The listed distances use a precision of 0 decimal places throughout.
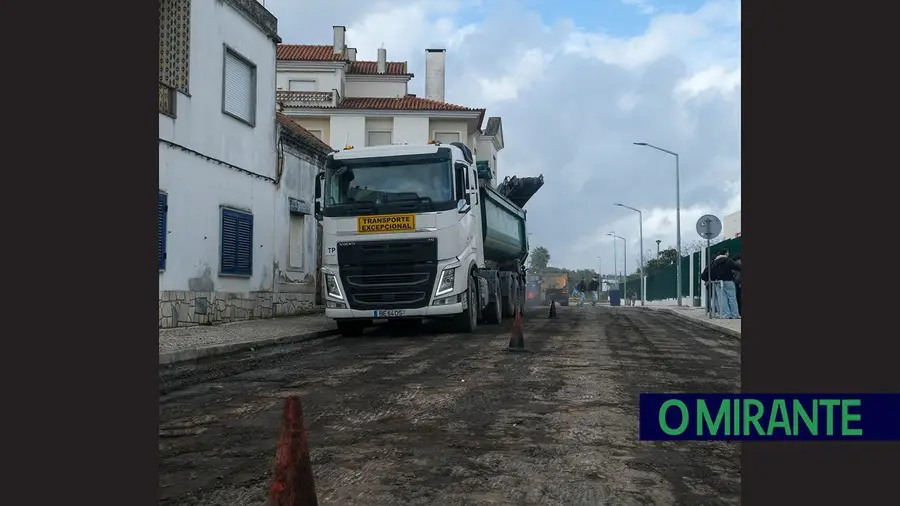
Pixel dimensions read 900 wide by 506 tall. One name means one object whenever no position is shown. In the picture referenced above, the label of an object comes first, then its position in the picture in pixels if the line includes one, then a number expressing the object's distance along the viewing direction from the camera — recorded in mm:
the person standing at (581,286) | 52900
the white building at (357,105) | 43688
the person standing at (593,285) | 56406
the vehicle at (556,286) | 58344
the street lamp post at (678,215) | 34375
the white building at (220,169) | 15438
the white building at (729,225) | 57531
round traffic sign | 21281
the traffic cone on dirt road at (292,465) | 3492
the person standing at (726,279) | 20578
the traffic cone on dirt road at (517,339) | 11594
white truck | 14227
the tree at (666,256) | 87325
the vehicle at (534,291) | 55344
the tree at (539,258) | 143125
